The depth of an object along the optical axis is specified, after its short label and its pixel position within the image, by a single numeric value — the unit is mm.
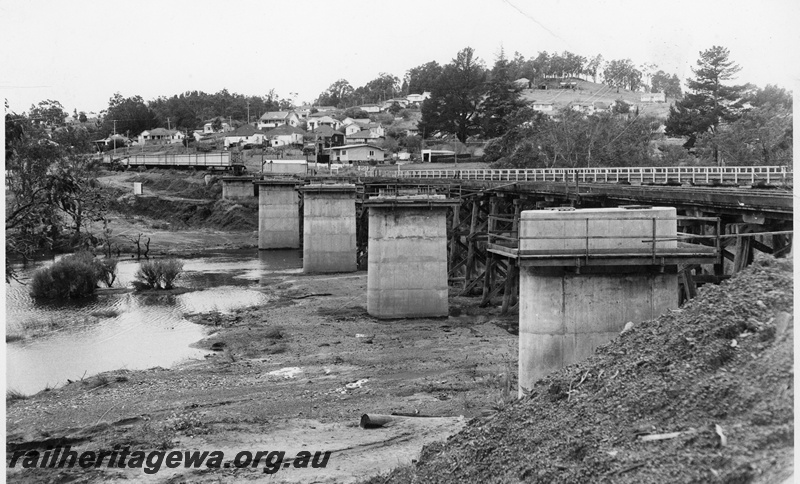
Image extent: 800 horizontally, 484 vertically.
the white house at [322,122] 171125
